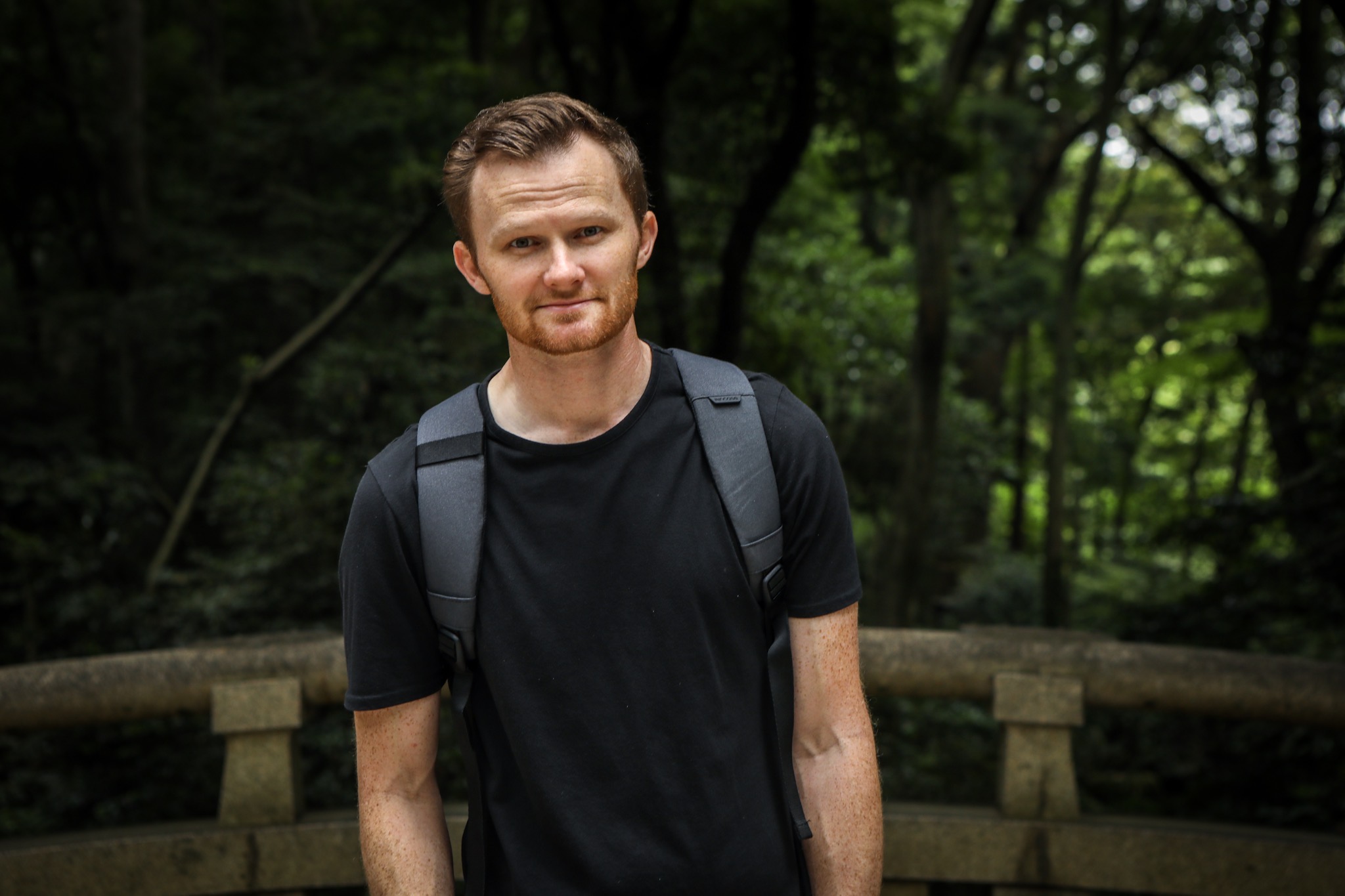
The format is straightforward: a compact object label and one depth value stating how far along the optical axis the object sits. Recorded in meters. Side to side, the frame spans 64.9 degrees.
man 1.65
